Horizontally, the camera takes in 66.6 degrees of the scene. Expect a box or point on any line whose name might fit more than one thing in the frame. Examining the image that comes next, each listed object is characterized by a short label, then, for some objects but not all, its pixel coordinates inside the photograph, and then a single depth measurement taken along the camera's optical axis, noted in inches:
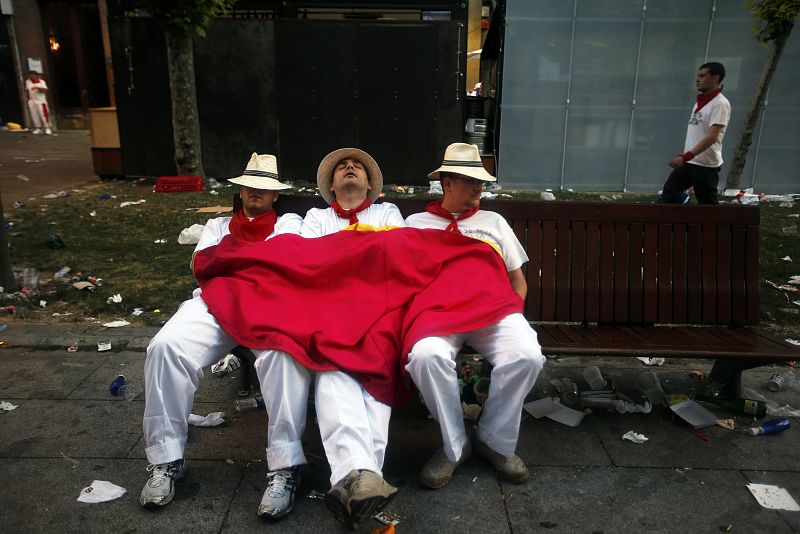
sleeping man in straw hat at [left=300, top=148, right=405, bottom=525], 86.8
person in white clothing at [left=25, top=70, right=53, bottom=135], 797.9
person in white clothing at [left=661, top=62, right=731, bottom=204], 221.6
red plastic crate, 386.9
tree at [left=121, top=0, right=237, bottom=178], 350.9
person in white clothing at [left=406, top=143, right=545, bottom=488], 102.0
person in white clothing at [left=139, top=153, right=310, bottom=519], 100.0
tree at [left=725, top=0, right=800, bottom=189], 330.3
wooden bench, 142.0
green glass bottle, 128.9
